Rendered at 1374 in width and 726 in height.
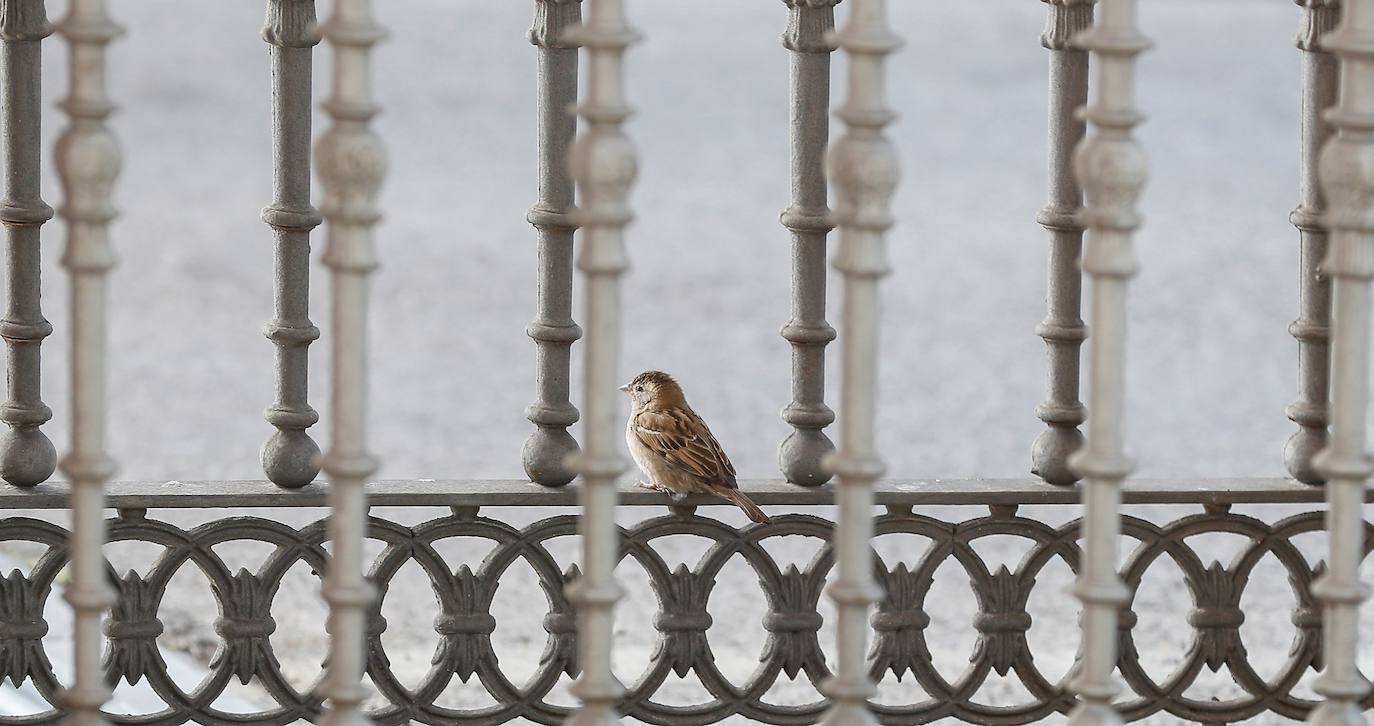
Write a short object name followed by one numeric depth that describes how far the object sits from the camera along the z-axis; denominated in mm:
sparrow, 6785
